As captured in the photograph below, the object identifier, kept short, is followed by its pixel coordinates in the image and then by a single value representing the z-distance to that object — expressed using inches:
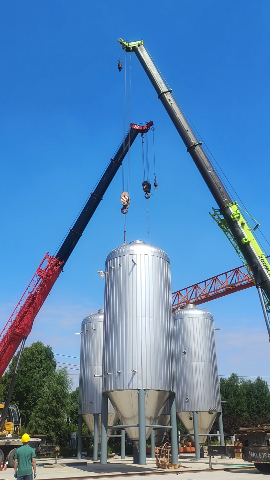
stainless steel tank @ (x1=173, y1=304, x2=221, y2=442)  1242.6
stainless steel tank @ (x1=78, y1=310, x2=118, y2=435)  1227.2
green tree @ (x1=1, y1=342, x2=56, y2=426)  2615.7
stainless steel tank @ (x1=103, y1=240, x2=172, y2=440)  812.0
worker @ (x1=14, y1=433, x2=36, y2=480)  429.7
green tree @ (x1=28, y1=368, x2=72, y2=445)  2082.9
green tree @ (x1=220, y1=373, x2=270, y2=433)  2962.6
